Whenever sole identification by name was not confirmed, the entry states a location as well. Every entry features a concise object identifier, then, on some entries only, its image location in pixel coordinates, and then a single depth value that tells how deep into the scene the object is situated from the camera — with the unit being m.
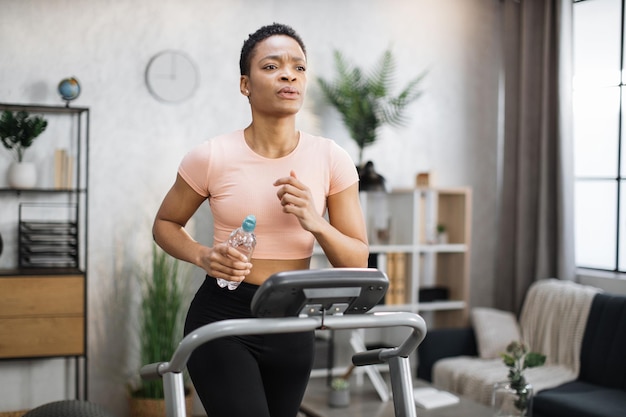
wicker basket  4.34
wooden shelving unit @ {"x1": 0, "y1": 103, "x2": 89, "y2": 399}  4.11
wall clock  4.62
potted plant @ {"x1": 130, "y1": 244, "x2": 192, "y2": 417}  4.37
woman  1.88
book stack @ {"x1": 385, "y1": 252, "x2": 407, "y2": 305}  4.96
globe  4.27
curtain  4.95
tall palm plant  4.85
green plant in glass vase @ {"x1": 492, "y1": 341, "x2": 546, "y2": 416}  3.49
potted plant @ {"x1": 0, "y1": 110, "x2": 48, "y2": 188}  4.17
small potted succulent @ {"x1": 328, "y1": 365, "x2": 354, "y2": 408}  3.81
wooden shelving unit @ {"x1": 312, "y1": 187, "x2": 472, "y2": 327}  4.97
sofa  4.05
